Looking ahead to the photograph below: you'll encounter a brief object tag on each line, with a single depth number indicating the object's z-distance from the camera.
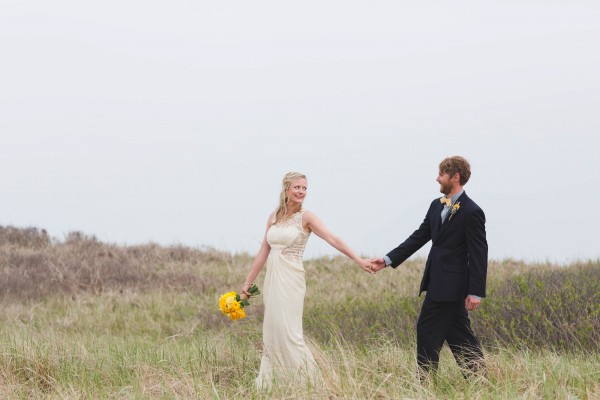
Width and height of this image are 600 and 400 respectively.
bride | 14.57
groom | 13.28
